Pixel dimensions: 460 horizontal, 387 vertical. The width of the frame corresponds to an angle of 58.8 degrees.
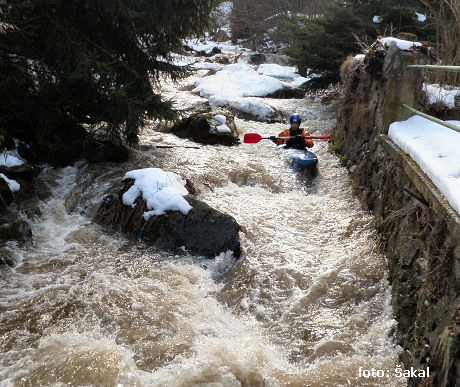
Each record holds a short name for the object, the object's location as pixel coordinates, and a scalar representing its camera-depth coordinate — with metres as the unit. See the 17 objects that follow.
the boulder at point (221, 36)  29.02
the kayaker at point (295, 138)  8.29
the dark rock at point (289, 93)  14.41
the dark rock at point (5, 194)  5.51
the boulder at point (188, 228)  5.08
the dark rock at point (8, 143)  6.16
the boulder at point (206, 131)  8.91
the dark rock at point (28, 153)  6.55
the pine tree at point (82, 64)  6.18
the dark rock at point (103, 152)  7.18
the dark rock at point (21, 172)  5.90
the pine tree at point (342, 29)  11.19
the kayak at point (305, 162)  7.61
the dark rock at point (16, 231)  5.01
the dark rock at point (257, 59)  21.06
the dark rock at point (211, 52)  22.62
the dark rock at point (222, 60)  20.41
